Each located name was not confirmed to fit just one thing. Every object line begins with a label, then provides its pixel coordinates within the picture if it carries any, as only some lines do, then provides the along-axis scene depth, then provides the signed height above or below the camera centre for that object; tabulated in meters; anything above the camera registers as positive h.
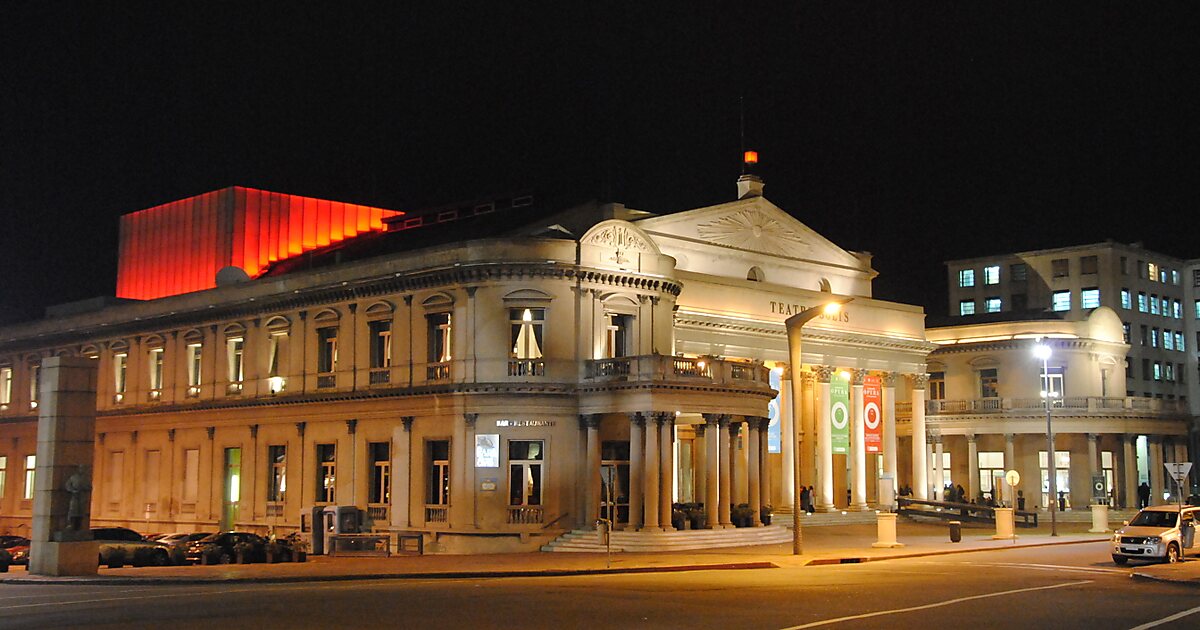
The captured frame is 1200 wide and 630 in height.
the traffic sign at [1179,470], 41.69 -0.36
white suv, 35.19 -2.12
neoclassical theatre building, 45.84 +3.71
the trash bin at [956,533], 46.06 -2.61
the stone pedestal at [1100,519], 55.31 -2.58
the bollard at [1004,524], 49.97 -2.49
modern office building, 94.56 +12.54
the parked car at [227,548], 39.75 -2.67
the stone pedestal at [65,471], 33.44 -0.22
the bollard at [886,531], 43.72 -2.41
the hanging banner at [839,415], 62.44 +2.19
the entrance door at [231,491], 55.11 -1.24
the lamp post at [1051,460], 52.11 -0.03
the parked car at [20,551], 42.23 -3.01
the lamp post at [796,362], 39.19 +3.12
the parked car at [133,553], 38.44 -2.72
